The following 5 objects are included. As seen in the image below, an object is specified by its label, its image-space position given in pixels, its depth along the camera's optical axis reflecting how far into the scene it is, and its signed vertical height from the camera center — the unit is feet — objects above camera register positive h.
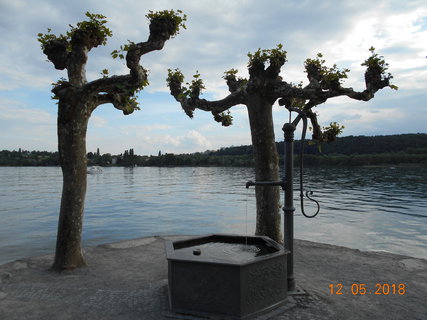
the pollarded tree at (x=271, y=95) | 30.66 +6.50
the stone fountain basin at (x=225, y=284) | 16.88 -6.80
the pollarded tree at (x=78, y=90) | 26.55 +6.38
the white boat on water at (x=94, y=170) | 336.70 -7.56
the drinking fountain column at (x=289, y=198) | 20.57 -2.36
